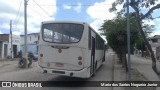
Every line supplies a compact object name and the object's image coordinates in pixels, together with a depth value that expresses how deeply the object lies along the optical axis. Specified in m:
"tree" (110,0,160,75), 4.66
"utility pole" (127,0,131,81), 5.40
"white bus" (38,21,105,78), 5.44
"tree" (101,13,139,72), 9.29
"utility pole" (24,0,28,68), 9.64
